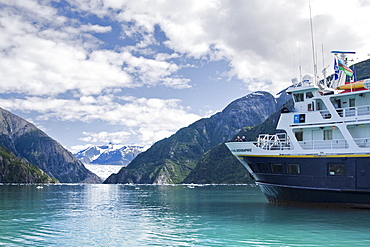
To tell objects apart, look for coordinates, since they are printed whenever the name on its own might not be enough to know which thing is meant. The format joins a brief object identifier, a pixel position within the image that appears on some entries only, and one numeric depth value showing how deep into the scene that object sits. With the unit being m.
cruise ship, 34.03
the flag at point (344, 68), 40.22
